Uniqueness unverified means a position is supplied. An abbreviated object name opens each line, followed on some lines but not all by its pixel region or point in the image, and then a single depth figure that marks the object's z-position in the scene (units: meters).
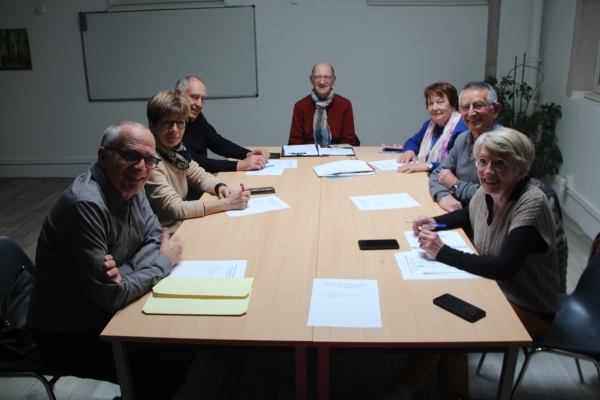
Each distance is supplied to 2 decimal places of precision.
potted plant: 4.46
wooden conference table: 1.42
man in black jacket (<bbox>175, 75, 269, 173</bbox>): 3.29
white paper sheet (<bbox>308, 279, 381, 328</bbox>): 1.48
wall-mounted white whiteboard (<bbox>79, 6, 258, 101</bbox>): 5.24
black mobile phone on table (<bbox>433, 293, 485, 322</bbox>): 1.48
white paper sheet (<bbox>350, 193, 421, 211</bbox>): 2.48
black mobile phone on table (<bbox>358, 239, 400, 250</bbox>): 1.98
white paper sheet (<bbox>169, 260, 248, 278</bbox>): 1.79
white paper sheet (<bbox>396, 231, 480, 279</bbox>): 1.75
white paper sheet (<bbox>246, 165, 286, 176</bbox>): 3.15
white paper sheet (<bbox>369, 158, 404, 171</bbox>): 3.21
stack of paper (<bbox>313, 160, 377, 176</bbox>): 3.09
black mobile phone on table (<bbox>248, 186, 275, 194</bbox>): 2.74
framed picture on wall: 5.45
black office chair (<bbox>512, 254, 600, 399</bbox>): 1.76
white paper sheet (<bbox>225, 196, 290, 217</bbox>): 2.44
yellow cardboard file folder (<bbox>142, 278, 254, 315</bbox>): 1.56
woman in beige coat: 2.39
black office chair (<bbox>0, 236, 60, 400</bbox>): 1.72
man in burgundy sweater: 4.12
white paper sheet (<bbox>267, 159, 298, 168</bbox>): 3.32
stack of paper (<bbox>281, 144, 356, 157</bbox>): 3.65
